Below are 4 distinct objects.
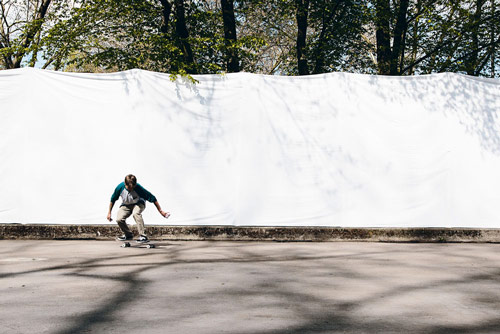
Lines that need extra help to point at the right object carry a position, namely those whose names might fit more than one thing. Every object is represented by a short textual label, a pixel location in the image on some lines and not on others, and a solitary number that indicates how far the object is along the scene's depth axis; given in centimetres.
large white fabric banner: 1061
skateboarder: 980
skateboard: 953
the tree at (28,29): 1280
